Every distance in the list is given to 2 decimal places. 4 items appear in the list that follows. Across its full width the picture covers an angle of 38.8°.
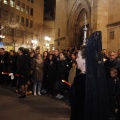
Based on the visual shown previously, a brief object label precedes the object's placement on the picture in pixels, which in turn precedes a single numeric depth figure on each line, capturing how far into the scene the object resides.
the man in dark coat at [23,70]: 6.83
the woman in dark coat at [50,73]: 7.58
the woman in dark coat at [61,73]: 7.31
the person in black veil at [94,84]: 1.96
